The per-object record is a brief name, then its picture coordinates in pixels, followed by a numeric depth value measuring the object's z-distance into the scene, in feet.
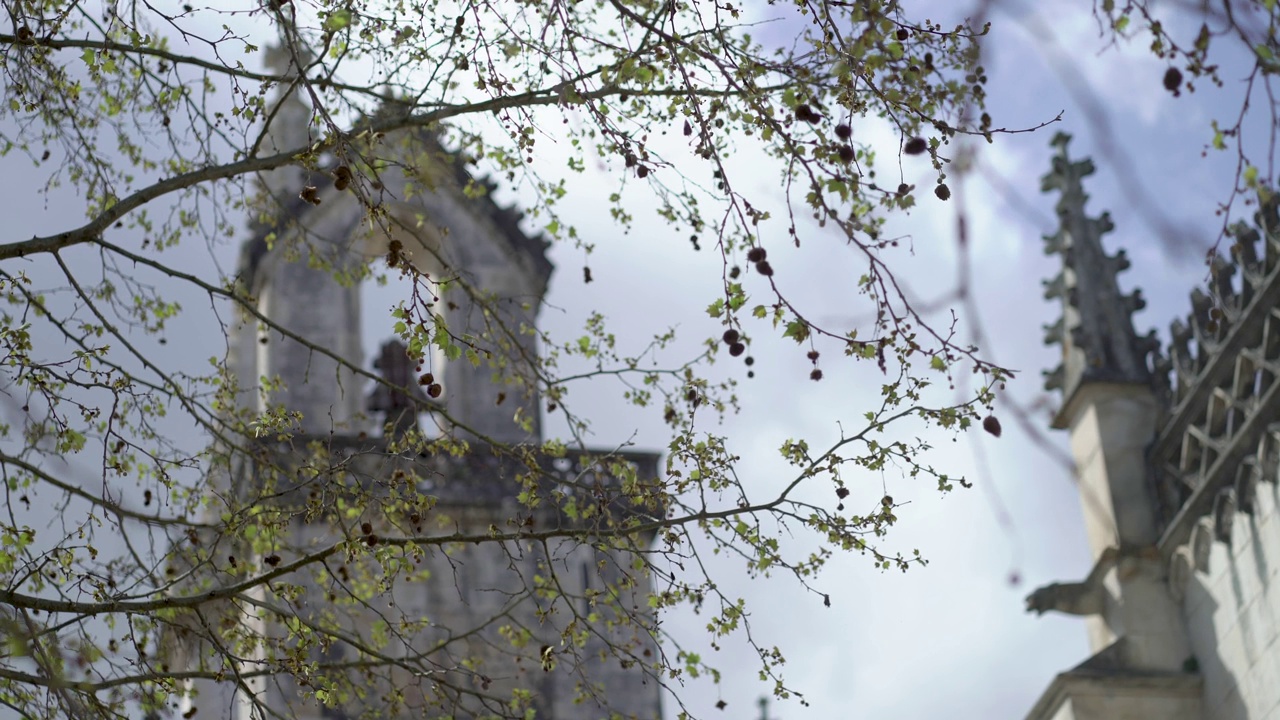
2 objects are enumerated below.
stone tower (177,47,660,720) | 28.07
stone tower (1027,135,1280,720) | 50.11
